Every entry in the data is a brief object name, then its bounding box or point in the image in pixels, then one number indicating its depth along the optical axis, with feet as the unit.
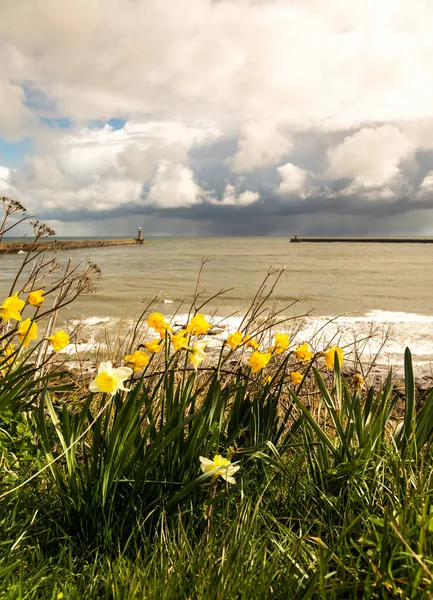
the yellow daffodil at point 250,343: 7.73
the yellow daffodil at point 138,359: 6.64
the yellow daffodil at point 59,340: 7.31
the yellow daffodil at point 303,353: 7.54
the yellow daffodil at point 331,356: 7.36
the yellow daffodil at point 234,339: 6.88
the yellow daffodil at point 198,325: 6.97
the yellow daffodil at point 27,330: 7.99
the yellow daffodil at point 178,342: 6.44
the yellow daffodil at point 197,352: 6.15
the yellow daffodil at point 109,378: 5.39
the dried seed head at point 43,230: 8.89
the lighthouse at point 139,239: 242.91
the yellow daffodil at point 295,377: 7.82
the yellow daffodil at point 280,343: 7.49
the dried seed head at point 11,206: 9.00
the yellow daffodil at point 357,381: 8.57
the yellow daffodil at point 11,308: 7.26
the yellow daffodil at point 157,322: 6.70
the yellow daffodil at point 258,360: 6.82
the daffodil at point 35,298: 7.60
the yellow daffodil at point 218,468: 5.43
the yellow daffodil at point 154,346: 6.96
